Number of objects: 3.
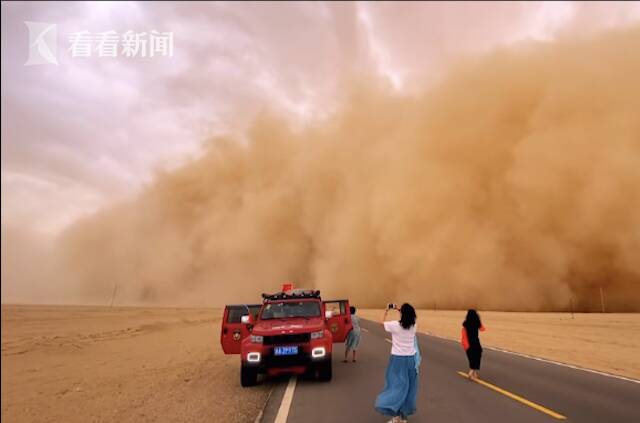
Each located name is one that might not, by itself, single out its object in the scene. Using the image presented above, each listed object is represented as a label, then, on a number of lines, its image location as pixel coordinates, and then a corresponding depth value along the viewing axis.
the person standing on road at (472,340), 8.21
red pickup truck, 7.64
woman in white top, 5.05
